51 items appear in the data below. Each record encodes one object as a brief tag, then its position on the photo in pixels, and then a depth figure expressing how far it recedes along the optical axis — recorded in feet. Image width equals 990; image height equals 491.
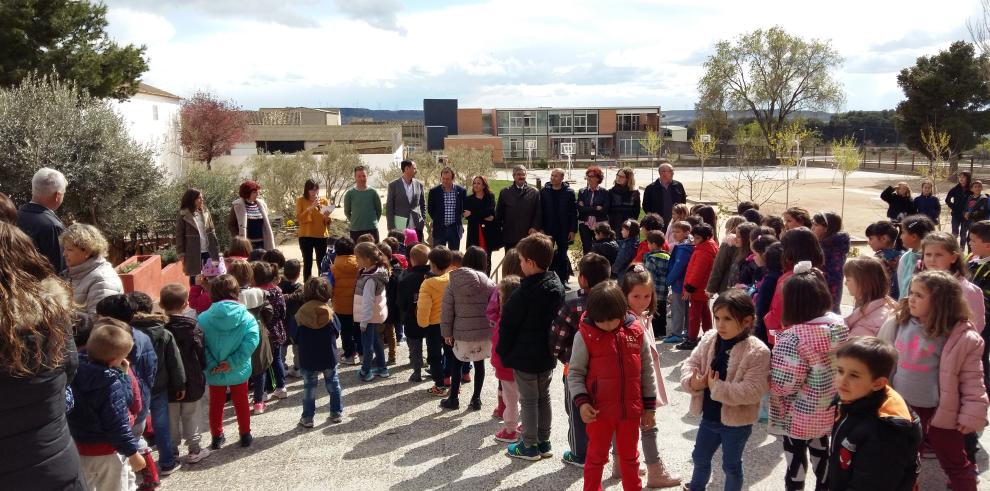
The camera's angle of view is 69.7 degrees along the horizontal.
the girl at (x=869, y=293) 14.46
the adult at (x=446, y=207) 32.58
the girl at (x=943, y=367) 12.56
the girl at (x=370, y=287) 20.25
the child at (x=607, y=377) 12.42
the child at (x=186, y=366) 15.53
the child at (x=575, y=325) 14.20
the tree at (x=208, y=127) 104.42
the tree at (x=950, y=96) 132.87
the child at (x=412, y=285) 19.85
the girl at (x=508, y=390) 16.56
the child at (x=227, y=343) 16.25
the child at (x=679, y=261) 23.54
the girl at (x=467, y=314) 17.69
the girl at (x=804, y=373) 12.46
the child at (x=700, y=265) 22.59
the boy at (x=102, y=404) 12.00
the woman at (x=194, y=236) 26.66
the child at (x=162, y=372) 14.70
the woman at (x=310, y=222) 31.81
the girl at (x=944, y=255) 15.75
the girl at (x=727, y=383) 12.19
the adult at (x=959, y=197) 44.39
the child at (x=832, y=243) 20.77
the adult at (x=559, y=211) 32.50
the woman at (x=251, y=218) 28.71
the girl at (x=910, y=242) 19.30
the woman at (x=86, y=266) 15.37
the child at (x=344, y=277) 21.53
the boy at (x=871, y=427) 9.98
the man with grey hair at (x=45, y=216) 15.60
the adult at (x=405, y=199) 32.96
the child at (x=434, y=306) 19.04
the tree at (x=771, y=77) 215.72
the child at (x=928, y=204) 43.11
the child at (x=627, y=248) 25.27
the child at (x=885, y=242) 21.43
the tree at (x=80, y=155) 36.78
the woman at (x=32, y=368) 7.72
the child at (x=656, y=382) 14.39
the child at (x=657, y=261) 24.03
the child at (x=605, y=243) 24.25
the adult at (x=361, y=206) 32.45
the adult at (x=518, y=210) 32.14
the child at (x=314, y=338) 17.43
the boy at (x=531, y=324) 15.07
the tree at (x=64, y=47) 54.75
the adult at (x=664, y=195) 34.09
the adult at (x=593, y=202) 32.63
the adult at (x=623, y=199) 32.63
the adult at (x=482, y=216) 32.60
